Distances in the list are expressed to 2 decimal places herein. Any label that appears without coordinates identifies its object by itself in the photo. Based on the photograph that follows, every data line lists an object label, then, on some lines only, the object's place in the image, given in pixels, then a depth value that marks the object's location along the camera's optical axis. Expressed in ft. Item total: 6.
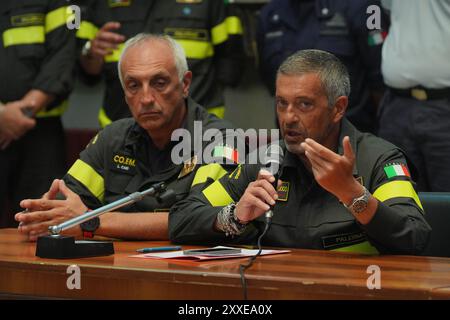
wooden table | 14.66
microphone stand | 18.12
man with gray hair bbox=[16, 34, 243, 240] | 23.11
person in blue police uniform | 28.84
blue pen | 19.23
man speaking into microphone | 18.86
